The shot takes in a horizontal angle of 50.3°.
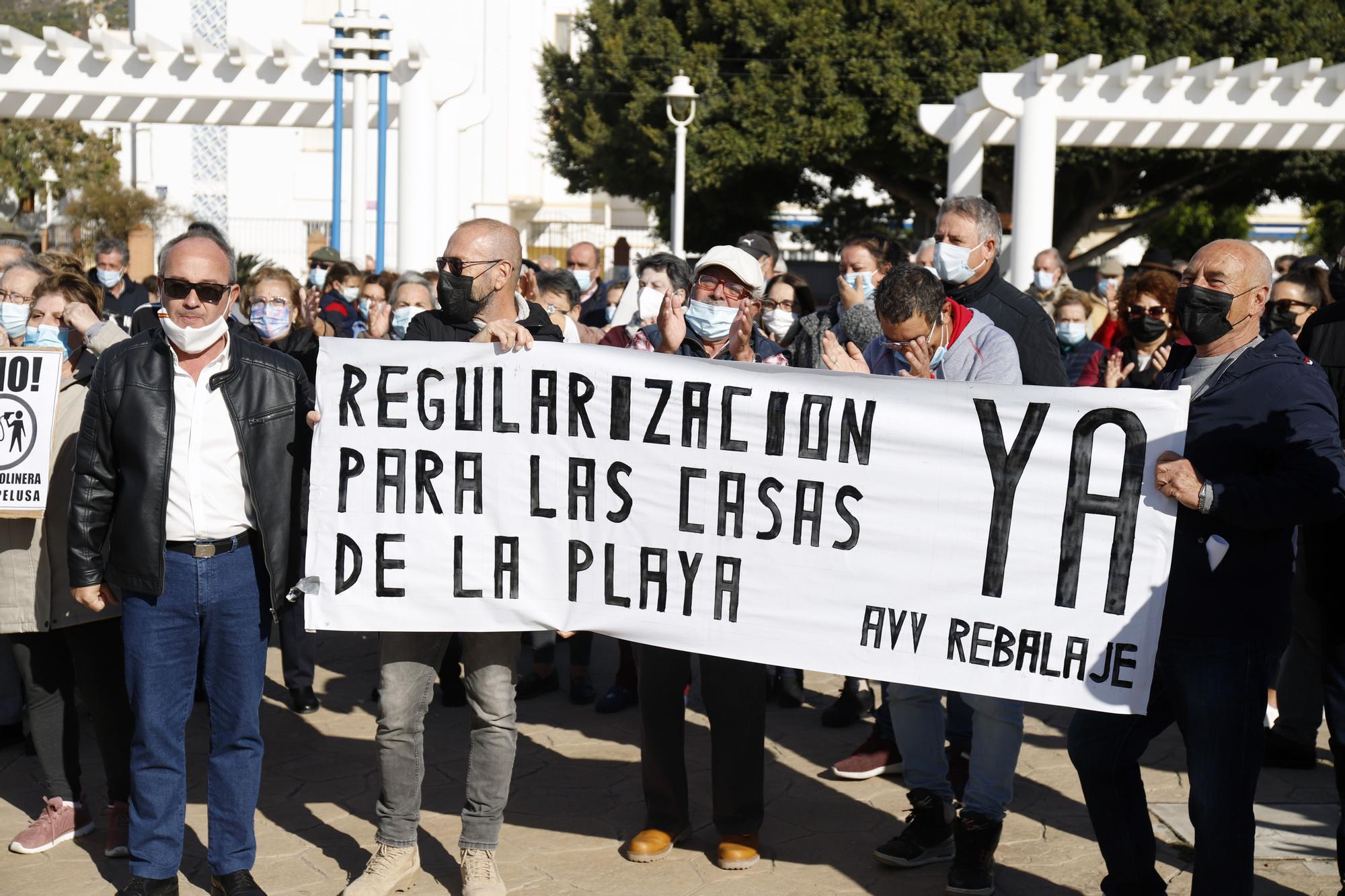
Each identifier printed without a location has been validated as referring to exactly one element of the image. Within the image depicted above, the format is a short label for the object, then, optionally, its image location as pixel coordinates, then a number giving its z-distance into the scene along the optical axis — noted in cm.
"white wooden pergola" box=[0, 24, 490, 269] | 1605
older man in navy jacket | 369
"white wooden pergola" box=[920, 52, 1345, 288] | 1534
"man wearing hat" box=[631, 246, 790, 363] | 476
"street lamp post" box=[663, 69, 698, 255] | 1778
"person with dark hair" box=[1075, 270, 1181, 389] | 645
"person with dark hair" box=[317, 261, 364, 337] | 971
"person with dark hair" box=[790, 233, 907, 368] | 600
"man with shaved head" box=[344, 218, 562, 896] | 450
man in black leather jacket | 423
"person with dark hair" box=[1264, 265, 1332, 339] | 657
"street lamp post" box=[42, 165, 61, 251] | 3588
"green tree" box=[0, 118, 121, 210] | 4269
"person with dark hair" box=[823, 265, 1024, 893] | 451
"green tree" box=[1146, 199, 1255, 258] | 4456
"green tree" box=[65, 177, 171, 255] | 3847
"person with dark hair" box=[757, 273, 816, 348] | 738
